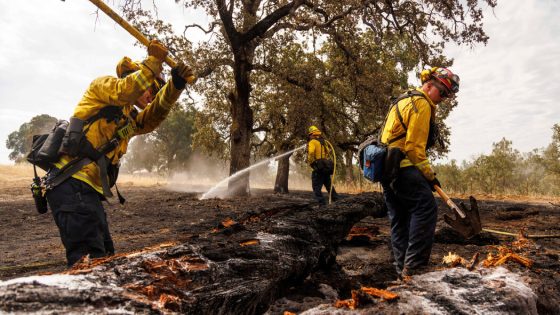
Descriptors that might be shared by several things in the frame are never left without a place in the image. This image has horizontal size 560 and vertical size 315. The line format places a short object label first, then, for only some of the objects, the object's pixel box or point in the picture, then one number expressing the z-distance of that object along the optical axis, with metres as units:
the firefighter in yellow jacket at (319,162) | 9.02
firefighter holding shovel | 3.40
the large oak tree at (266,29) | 10.80
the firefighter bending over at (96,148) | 2.47
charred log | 1.32
